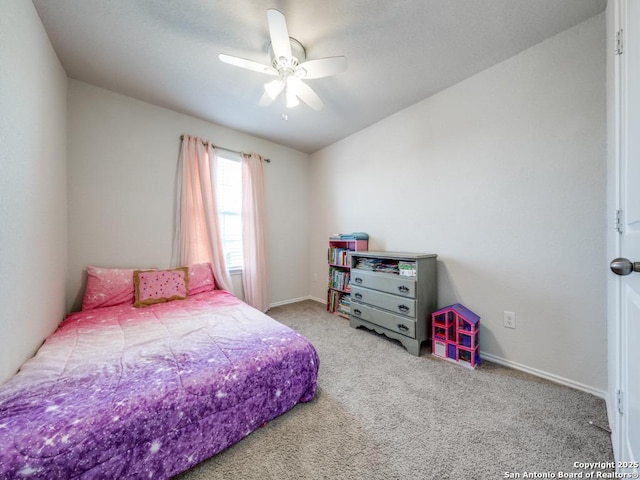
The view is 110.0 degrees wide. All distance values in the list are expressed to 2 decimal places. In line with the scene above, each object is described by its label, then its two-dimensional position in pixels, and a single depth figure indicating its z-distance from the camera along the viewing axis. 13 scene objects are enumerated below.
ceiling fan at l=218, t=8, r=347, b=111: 1.36
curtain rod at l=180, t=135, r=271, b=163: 2.70
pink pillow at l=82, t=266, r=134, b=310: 2.00
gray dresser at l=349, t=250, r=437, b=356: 2.01
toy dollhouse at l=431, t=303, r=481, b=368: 1.81
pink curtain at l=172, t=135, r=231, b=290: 2.58
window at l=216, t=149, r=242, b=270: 2.92
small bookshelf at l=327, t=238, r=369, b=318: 2.89
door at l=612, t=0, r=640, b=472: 0.71
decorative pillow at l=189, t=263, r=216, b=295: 2.48
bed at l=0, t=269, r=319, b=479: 0.79
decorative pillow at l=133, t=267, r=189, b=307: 2.13
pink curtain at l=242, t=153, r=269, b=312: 3.03
